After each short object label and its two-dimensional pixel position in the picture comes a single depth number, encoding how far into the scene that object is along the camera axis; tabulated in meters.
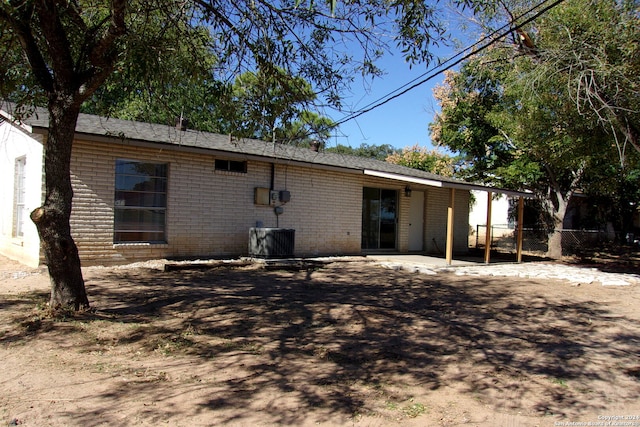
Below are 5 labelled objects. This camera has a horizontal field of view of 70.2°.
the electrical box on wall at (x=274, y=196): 12.62
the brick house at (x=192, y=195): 9.87
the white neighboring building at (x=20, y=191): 9.65
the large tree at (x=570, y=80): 9.52
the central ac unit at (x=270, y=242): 11.56
